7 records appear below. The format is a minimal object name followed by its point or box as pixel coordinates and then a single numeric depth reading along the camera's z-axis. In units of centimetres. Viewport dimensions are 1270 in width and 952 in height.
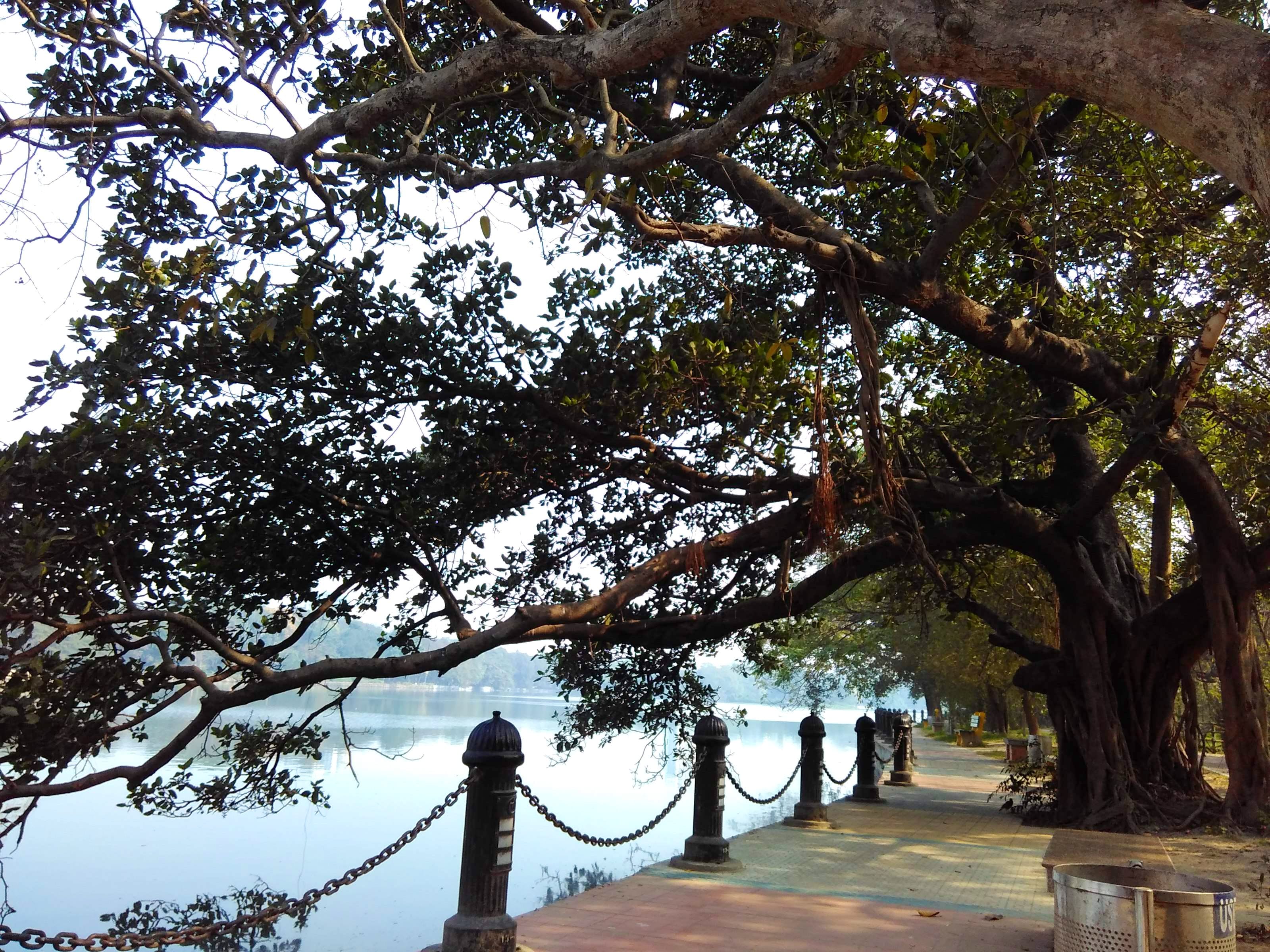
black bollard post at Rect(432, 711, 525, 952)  477
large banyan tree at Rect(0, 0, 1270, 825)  592
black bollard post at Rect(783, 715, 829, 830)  1070
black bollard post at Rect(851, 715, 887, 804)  1350
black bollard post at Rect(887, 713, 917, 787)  1694
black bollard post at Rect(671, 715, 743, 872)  774
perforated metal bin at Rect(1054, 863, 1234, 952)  402
